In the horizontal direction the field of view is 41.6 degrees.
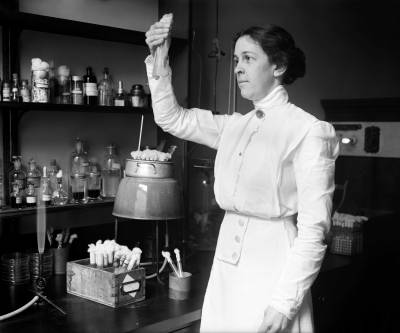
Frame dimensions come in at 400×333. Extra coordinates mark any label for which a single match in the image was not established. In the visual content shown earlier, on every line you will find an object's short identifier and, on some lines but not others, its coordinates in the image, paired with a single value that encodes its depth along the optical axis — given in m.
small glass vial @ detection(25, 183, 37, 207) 2.12
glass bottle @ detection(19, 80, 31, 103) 2.08
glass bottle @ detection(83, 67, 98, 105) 2.28
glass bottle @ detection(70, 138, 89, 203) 2.33
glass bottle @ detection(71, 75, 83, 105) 2.24
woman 1.31
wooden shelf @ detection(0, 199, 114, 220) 2.02
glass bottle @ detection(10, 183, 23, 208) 2.10
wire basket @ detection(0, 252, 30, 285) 1.97
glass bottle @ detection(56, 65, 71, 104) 2.23
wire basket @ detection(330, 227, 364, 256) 2.48
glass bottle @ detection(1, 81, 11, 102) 2.03
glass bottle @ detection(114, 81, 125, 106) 2.40
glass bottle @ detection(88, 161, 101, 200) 2.38
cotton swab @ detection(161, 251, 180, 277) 1.91
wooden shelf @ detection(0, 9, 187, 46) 2.02
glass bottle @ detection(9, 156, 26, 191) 2.14
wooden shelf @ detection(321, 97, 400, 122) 2.99
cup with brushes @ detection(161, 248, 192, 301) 1.85
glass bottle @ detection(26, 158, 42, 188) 2.17
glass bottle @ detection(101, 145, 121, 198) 2.49
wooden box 1.74
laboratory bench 1.57
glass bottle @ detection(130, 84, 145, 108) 2.44
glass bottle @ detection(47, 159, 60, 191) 2.30
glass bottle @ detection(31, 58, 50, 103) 2.09
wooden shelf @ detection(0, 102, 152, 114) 2.00
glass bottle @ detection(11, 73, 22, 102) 2.05
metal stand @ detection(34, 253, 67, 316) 1.68
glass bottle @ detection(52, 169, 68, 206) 2.23
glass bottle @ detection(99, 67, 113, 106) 2.38
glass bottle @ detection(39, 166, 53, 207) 2.16
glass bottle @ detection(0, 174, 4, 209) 2.13
